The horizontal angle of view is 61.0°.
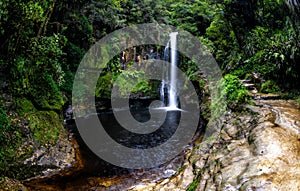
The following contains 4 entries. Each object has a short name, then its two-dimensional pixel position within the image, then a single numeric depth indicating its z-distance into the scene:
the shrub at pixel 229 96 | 8.30
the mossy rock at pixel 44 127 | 8.16
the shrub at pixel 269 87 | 8.77
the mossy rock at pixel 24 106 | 8.10
